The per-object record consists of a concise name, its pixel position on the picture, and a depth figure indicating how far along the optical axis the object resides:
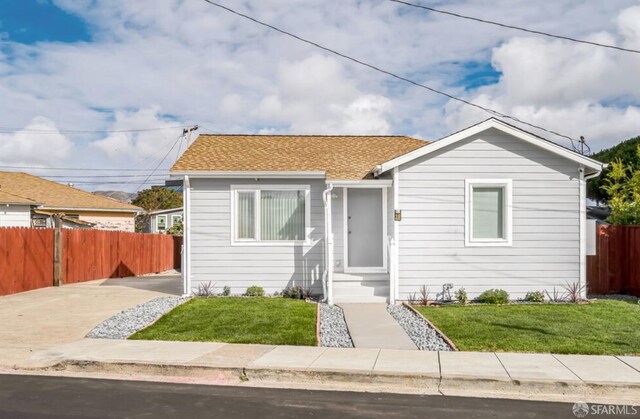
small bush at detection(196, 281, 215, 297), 15.05
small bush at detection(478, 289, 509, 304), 13.83
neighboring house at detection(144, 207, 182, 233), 40.66
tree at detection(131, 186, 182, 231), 58.81
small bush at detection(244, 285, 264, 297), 14.87
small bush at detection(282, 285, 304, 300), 14.84
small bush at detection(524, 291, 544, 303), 13.97
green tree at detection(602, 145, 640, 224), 17.11
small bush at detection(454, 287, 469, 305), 13.94
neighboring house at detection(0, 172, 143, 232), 25.52
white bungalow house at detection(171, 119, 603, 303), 14.13
